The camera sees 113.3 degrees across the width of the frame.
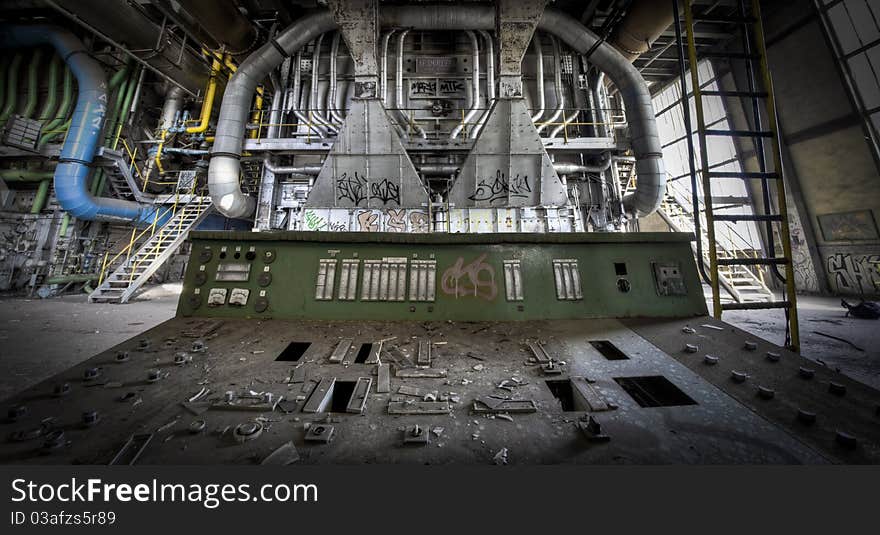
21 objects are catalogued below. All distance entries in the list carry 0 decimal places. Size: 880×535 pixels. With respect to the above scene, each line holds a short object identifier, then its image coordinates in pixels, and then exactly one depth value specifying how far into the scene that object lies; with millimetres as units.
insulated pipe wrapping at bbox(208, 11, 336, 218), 7484
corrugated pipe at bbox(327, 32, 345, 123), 8367
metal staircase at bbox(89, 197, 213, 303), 7656
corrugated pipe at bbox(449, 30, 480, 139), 8148
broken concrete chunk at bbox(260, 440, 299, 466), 1020
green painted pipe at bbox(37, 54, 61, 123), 10414
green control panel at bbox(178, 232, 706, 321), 2455
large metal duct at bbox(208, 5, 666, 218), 7477
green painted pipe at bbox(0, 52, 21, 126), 10508
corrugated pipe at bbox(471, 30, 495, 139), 8055
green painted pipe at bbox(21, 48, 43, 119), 10484
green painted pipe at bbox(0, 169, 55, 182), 9648
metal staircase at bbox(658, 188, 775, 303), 7042
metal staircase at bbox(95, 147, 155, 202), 9797
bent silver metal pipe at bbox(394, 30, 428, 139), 8047
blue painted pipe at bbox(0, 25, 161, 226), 8961
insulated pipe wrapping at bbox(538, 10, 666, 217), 7434
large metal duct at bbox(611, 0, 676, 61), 7453
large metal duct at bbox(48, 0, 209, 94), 8055
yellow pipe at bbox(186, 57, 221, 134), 10864
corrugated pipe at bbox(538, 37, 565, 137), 8344
